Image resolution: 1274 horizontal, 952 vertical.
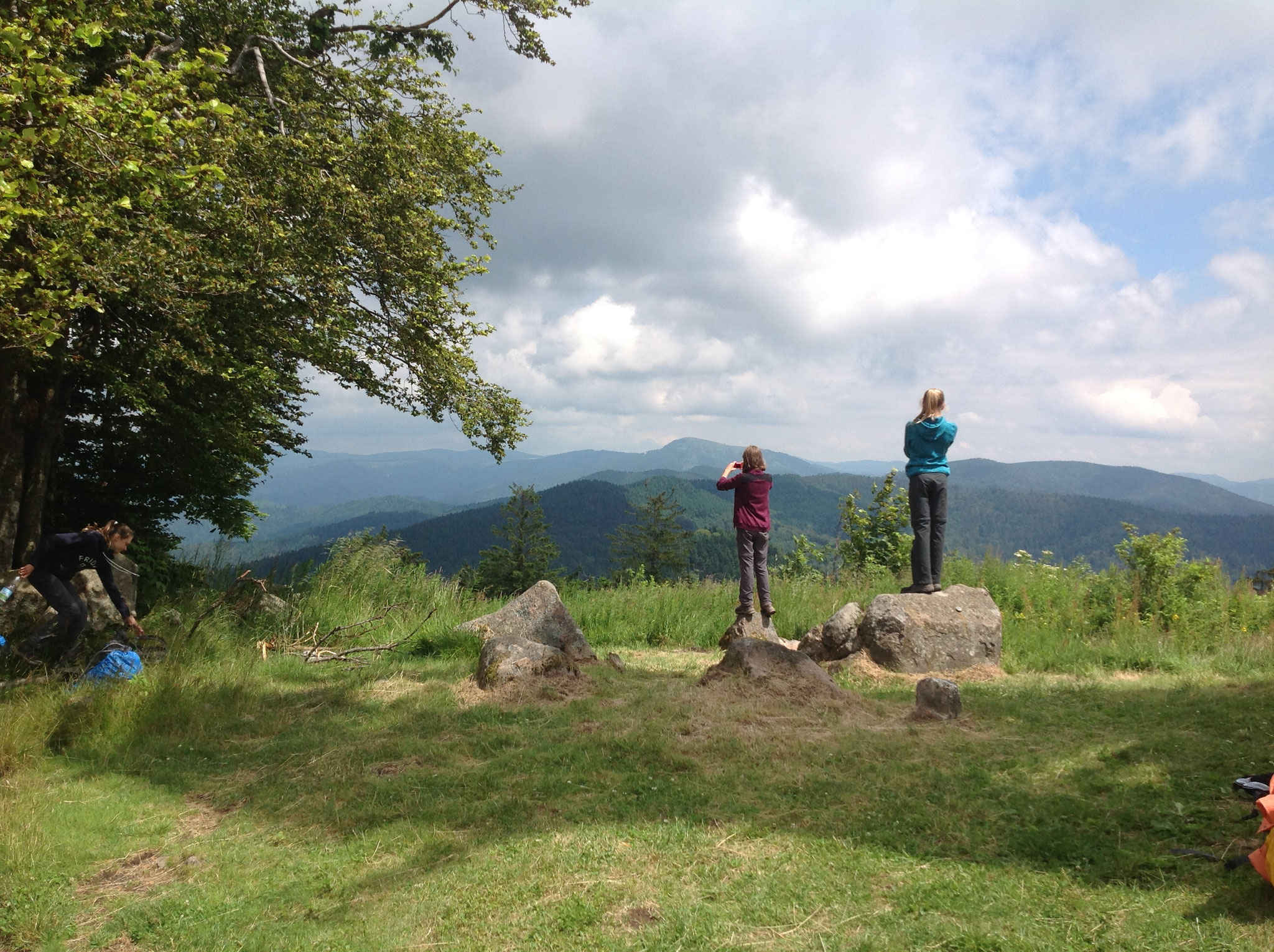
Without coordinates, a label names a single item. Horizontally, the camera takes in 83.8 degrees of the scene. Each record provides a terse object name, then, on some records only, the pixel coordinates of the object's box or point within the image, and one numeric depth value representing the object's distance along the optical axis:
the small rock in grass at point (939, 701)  6.14
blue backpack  7.15
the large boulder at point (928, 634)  8.39
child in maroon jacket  9.92
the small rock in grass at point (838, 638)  9.04
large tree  5.95
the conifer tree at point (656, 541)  31.70
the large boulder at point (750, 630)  10.05
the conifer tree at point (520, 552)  19.92
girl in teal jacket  9.15
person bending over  7.67
